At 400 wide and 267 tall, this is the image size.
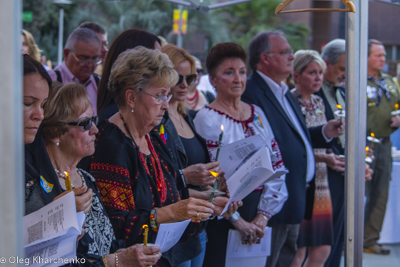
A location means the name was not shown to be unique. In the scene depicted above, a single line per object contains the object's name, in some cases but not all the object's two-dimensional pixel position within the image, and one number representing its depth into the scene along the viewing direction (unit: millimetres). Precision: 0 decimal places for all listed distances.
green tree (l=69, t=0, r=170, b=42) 18781
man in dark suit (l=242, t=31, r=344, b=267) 3377
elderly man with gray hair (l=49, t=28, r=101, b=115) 3895
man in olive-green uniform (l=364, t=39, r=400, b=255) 5449
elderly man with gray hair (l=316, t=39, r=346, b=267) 4152
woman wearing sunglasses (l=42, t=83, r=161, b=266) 1933
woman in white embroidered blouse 3101
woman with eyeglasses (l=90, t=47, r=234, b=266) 2145
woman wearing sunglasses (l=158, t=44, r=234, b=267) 2648
